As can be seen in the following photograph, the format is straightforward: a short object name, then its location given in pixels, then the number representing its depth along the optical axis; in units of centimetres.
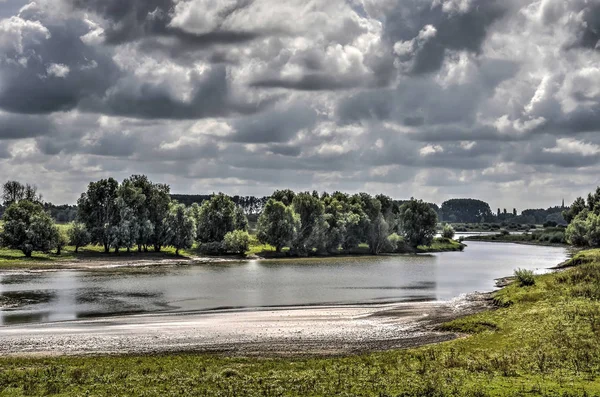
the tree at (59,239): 13286
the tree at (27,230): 12656
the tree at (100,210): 14775
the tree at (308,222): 17150
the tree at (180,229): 15525
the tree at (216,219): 16950
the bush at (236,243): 15975
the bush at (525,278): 6362
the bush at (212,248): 16238
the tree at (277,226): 16462
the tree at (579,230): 19012
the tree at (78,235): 14300
